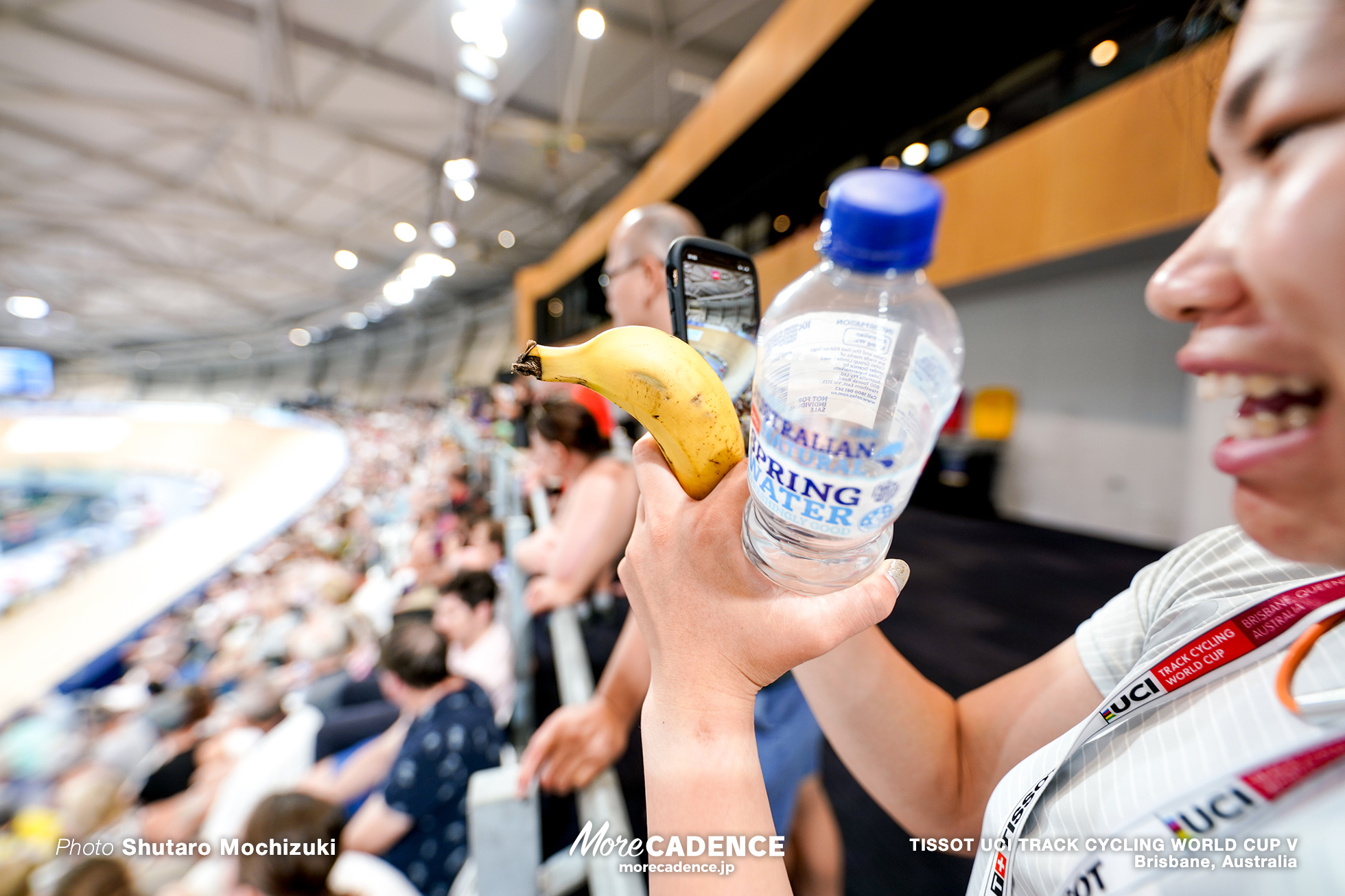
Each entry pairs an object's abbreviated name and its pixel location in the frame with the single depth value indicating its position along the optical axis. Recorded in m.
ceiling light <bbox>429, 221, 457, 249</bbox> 9.96
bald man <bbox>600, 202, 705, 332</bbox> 1.07
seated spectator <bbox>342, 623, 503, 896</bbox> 1.63
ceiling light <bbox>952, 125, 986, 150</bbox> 4.53
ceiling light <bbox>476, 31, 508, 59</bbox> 4.33
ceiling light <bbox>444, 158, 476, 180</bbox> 6.70
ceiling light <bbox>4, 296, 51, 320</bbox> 17.83
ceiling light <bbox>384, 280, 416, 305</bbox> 14.49
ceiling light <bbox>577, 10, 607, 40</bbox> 4.65
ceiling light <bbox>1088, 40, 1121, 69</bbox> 3.58
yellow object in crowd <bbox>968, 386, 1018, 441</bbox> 5.14
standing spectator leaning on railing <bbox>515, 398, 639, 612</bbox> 1.96
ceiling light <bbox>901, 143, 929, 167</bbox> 4.82
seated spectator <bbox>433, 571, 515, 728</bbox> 2.39
